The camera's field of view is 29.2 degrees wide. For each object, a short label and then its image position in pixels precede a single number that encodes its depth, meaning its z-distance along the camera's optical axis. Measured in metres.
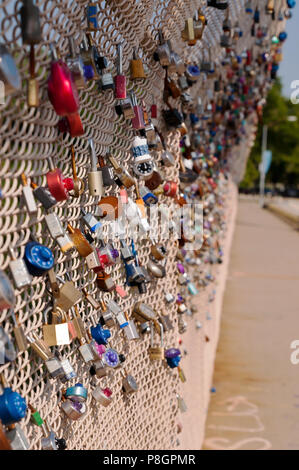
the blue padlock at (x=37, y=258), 1.41
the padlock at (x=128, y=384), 2.44
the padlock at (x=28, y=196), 1.39
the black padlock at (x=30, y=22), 1.23
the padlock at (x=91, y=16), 1.64
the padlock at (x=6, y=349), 1.28
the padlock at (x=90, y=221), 1.83
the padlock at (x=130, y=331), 2.33
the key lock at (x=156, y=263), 2.65
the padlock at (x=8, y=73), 1.13
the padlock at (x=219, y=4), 2.86
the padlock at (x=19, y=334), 1.40
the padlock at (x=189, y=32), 2.53
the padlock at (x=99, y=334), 1.97
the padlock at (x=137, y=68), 2.12
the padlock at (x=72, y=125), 1.51
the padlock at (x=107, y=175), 1.91
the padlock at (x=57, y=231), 1.52
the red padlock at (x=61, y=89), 1.35
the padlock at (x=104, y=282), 2.01
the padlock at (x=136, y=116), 2.15
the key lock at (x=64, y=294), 1.62
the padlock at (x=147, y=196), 2.46
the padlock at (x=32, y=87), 1.29
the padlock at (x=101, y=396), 2.05
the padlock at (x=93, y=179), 1.82
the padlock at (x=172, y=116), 2.77
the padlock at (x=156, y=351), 2.79
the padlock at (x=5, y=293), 1.21
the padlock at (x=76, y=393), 1.78
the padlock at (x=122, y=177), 2.06
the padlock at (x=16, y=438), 1.37
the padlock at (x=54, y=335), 1.58
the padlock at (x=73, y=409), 1.78
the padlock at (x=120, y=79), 1.89
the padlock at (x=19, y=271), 1.35
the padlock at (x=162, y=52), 2.39
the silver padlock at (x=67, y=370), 1.63
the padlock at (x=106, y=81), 1.81
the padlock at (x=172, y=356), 2.96
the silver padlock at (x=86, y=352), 1.84
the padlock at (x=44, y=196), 1.45
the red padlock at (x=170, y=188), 2.82
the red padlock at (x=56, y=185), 1.49
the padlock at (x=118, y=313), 2.16
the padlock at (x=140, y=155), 2.26
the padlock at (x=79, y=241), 1.74
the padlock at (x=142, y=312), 2.52
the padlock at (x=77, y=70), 1.43
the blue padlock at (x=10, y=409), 1.31
